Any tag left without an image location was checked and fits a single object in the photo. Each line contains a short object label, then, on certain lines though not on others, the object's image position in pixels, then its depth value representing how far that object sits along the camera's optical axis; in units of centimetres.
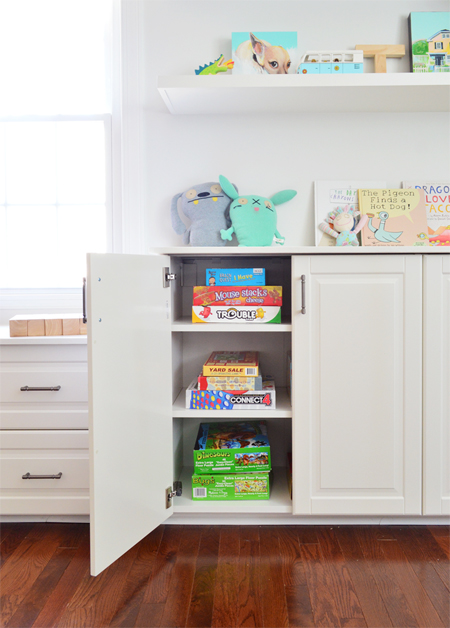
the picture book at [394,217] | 193
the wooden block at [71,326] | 174
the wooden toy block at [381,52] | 188
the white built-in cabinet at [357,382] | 157
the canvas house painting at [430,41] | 189
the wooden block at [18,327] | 171
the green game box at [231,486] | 169
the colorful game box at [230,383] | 165
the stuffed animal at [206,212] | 192
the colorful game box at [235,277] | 168
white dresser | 168
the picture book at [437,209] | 196
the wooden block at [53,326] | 172
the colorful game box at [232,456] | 169
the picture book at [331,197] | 197
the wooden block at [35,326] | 171
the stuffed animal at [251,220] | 188
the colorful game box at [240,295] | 166
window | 208
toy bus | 179
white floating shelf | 171
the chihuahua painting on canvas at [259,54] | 188
